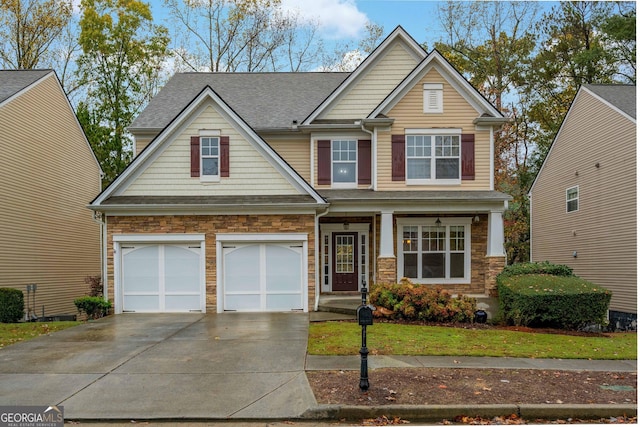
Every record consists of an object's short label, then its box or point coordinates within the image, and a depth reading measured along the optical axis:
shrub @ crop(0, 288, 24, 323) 14.91
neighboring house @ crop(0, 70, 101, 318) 17.67
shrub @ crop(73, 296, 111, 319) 14.61
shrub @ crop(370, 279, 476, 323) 13.26
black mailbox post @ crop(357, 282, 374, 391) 6.95
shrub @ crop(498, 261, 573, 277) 14.77
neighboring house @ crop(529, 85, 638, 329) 17.33
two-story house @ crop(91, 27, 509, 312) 14.89
